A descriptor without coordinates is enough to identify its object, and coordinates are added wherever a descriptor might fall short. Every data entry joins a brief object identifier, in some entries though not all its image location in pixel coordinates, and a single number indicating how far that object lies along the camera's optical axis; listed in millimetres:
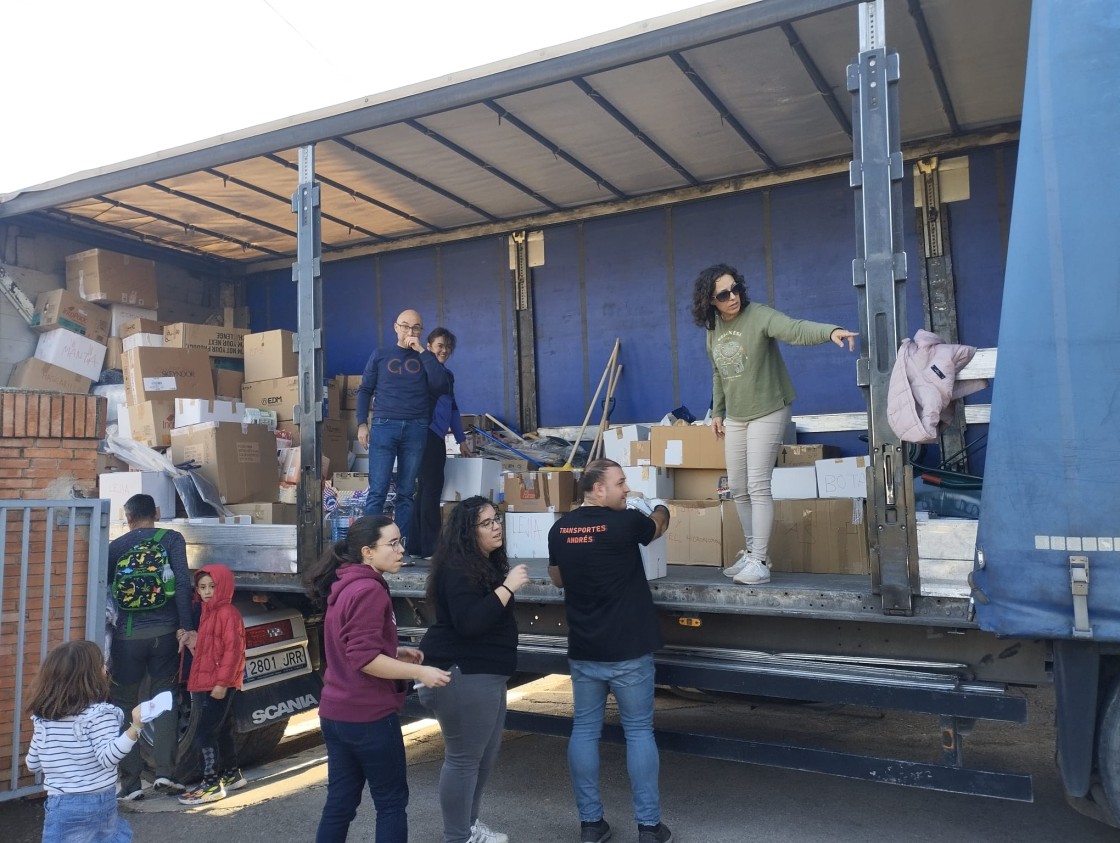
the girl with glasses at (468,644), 3533
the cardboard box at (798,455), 5910
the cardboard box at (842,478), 5051
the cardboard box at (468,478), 5988
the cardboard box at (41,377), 7570
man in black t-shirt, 3791
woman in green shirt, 4258
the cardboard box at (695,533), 4938
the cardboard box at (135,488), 6082
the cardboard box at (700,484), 5535
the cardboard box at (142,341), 8016
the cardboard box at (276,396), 7945
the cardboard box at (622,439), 6336
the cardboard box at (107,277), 8031
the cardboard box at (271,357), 8094
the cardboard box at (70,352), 7715
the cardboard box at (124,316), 8266
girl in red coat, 5145
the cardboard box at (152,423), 7195
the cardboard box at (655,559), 4180
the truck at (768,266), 3070
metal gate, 4492
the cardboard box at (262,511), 6281
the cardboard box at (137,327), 8180
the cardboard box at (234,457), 6496
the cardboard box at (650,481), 5547
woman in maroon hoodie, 3166
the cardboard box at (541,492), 5504
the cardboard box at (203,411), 7031
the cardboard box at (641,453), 5922
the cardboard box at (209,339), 7943
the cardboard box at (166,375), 7363
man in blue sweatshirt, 5496
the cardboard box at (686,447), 5543
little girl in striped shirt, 3072
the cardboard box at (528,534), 5512
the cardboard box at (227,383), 8055
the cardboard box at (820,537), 4457
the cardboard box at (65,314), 7777
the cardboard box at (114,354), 8141
